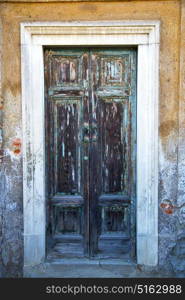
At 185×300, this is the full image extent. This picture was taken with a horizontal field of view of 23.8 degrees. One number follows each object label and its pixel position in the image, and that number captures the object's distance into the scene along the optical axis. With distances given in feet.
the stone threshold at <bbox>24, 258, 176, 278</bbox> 14.94
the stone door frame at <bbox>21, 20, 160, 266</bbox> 14.20
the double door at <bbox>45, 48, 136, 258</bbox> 14.97
